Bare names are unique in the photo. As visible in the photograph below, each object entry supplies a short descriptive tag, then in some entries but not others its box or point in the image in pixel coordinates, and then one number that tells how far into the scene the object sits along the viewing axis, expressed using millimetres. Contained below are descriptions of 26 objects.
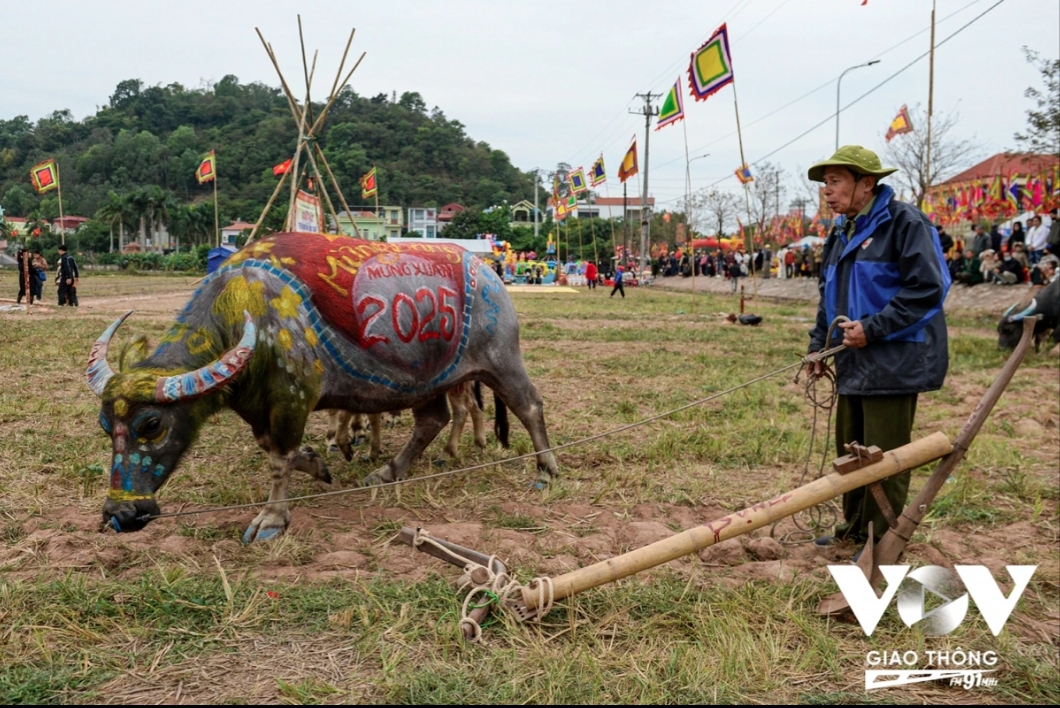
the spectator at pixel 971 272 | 18578
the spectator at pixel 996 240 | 18984
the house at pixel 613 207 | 92512
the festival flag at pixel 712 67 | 15211
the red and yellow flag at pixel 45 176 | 23094
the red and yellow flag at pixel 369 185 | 31484
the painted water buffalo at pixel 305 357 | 3762
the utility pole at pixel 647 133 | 41219
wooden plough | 3093
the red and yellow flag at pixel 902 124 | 22578
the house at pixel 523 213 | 89812
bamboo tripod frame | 8859
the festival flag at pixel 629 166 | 26797
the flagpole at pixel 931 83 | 13898
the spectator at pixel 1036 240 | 16750
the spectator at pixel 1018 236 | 17688
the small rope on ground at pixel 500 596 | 3025
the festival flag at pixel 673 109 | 18484
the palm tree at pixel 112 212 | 58062
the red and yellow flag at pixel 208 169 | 29078
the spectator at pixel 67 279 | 16734
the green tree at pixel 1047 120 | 14375
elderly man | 3441
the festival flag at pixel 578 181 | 33750
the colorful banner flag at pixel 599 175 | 32438
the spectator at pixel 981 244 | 19047
